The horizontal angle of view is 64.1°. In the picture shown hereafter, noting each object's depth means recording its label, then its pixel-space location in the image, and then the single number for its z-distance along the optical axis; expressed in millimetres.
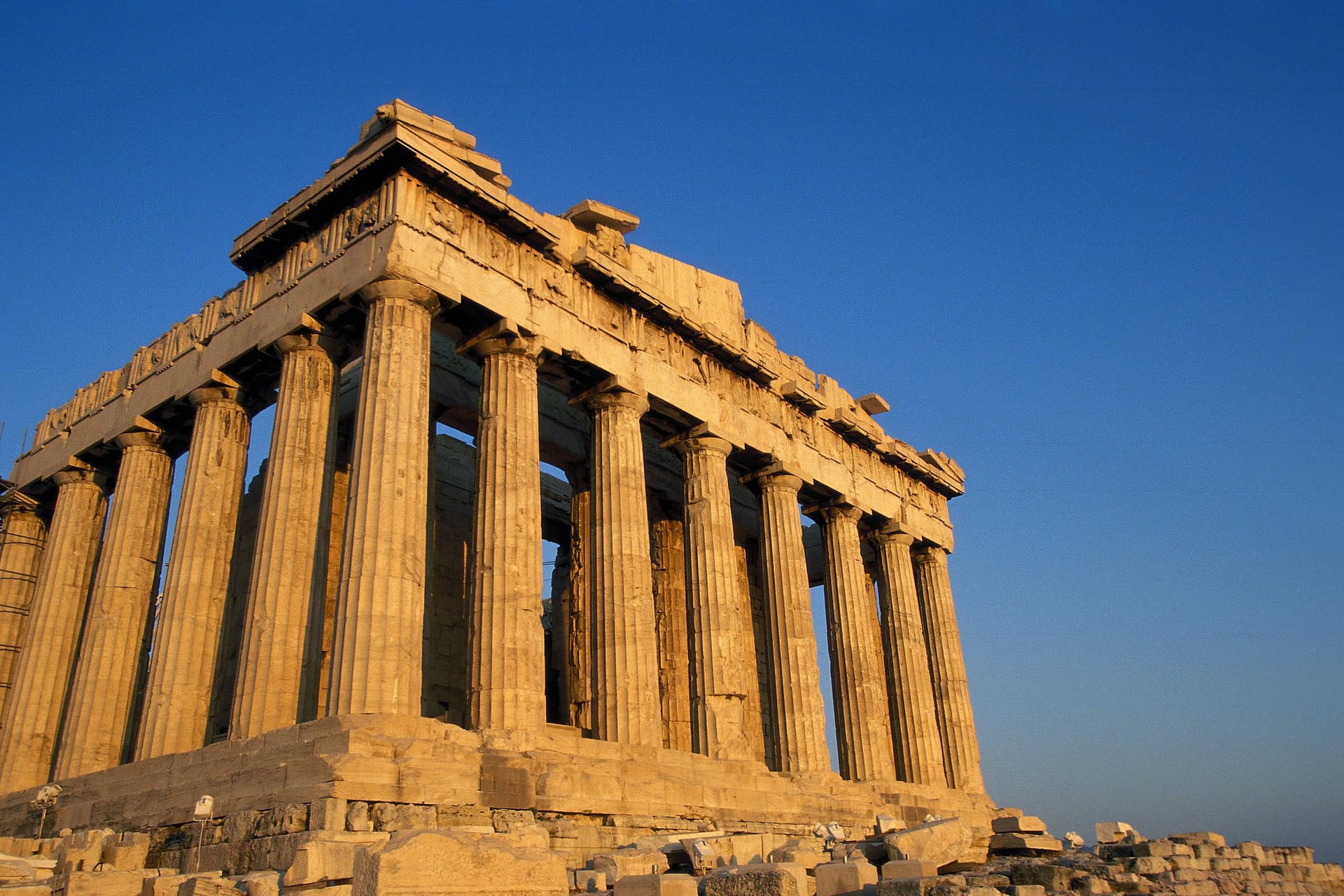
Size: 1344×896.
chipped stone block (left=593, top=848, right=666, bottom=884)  13391
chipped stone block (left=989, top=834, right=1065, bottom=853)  18141
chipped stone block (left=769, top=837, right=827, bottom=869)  13219
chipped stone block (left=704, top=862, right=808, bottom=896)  10156
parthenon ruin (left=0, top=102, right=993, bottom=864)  17312
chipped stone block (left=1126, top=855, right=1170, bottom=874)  14281
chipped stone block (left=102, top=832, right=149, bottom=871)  14609
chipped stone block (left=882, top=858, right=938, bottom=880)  12430
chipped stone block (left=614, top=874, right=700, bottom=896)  10133
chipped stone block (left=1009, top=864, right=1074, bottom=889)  12469
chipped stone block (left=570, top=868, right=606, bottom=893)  12820
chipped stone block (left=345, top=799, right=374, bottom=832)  14094
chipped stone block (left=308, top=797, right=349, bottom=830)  13852
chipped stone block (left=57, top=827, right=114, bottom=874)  13914
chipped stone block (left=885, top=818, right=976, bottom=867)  14719
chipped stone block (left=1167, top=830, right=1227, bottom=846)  17203
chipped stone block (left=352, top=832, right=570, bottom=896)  8422
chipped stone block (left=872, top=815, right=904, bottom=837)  20734
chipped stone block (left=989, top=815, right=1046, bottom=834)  19922
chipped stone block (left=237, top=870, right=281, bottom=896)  11094
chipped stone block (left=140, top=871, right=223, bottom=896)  11516
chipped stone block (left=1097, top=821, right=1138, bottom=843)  21297
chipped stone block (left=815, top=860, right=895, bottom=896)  11625
